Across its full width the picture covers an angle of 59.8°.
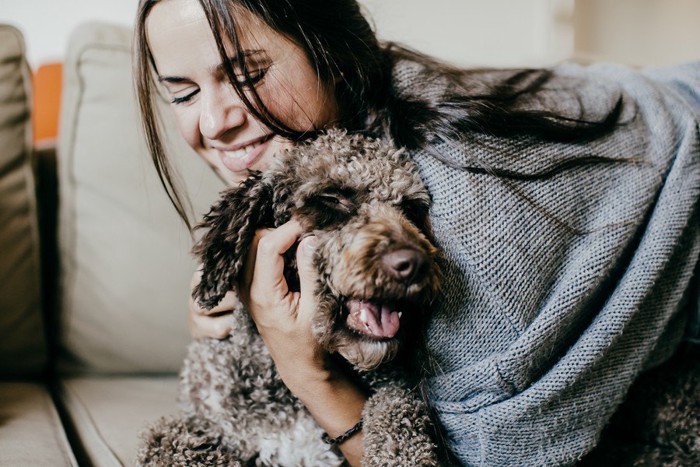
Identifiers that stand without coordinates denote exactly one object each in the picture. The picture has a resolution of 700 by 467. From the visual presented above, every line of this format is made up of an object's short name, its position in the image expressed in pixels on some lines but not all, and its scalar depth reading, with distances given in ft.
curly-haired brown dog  2.89
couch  4.60
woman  3.09
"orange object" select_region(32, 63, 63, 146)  5.90
